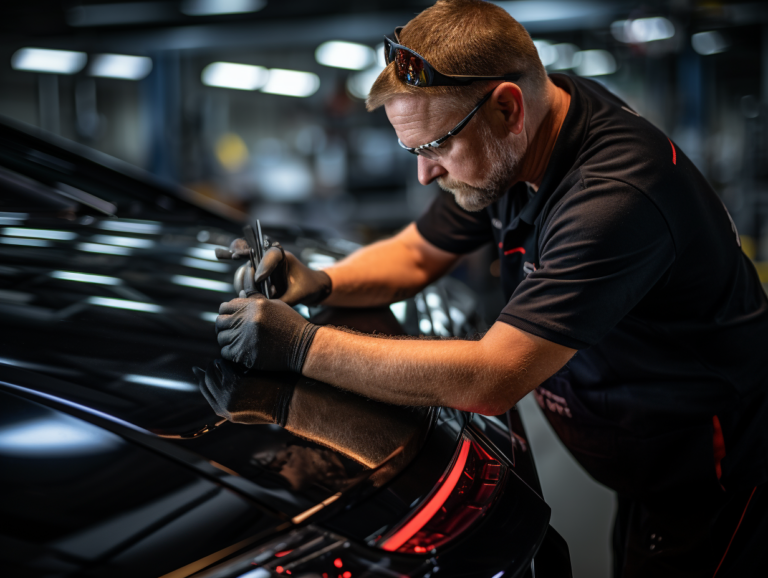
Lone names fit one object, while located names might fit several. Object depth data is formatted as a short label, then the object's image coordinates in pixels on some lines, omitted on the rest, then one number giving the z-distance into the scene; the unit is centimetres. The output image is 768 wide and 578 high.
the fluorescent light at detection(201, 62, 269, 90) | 1081
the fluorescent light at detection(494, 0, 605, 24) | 798
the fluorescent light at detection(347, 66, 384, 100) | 1054
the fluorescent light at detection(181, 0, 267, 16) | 812
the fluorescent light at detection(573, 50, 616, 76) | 1161
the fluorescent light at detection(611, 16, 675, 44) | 658
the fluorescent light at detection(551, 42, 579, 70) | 1074
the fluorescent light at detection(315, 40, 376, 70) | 955
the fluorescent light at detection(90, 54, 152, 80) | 895
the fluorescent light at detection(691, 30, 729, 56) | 1024
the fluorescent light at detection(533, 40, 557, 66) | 1033
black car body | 63
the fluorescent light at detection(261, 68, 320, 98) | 1134
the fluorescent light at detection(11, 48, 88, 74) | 857
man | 96
